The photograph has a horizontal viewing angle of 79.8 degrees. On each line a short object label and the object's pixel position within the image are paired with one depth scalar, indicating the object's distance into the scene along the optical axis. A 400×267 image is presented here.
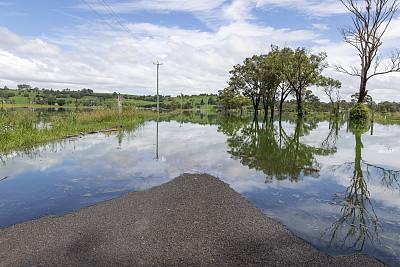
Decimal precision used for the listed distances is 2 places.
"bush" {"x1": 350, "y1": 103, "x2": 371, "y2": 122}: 29.80
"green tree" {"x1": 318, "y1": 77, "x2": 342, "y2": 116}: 45.59
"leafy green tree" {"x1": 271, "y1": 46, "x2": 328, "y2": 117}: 36.91
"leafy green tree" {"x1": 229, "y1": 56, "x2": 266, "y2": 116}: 45.23
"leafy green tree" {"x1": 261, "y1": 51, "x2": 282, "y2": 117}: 40.91
